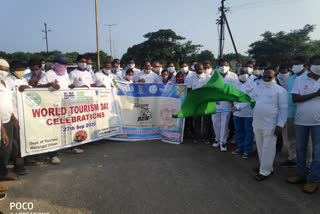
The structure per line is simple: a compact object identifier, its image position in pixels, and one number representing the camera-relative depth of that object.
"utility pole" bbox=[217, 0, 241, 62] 21.12
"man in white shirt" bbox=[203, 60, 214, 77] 5.88
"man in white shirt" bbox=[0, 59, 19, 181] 3.23
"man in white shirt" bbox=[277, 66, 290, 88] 5.38
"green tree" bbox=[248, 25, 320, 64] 39.50
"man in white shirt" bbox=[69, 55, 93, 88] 5.47
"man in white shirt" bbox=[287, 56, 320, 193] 3.27
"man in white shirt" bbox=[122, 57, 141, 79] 7.33
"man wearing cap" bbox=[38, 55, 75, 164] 4.51
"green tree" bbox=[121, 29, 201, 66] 47.47
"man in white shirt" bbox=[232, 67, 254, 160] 4.71
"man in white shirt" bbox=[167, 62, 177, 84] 7.29
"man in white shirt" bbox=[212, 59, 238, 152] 5.30
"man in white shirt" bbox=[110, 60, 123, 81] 7.31
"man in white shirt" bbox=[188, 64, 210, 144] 5.75
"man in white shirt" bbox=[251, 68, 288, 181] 3.57
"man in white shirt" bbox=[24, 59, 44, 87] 5.57
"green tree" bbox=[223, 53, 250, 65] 84.97
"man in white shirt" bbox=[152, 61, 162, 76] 6.99
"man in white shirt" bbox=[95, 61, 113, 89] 6.05
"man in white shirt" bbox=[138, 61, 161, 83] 6.70
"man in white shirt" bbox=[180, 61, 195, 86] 6.90
